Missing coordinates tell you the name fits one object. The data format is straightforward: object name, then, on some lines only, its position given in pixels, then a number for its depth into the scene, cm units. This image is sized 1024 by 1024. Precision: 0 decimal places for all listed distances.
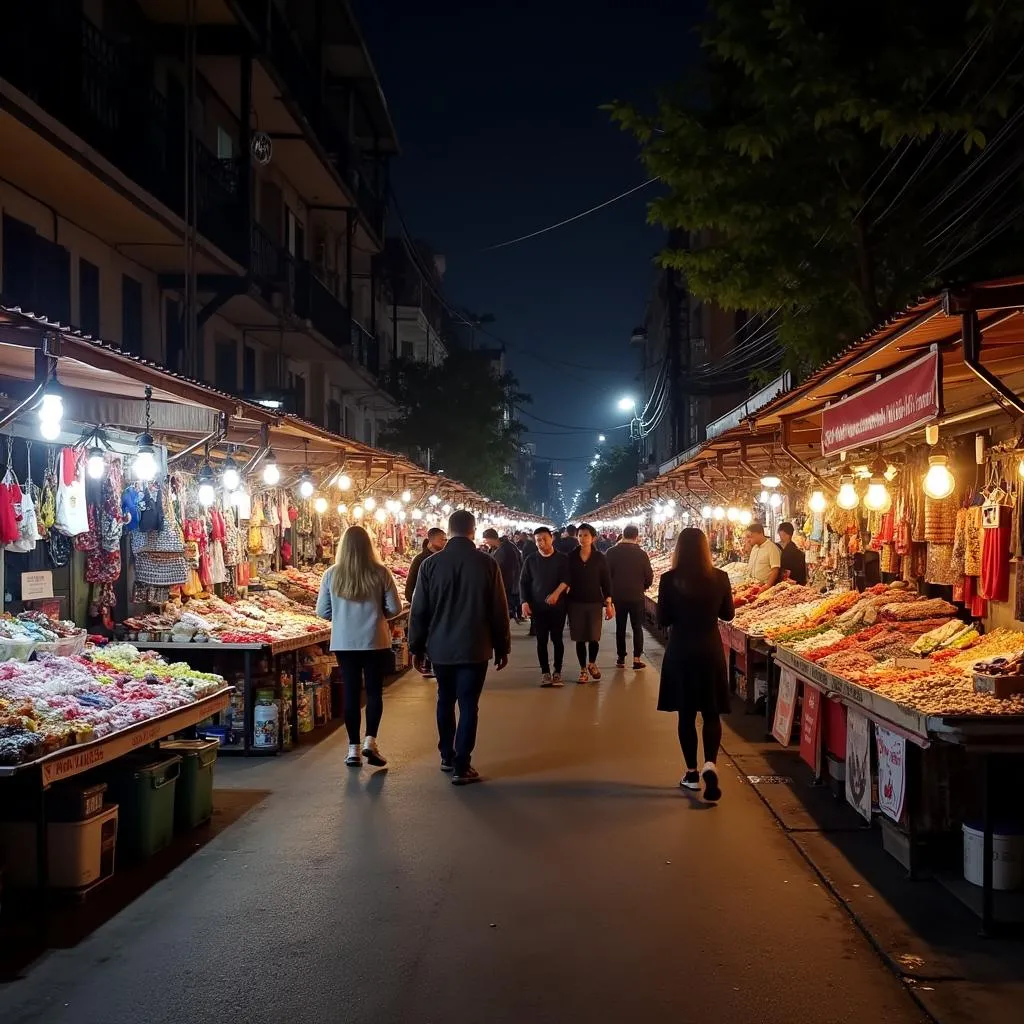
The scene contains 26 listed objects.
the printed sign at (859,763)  771
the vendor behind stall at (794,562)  1697
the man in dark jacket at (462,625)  935
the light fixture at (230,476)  1174
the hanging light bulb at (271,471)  1347
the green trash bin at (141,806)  720
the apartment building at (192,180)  1259
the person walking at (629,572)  1697
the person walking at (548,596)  1555
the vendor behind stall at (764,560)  1678
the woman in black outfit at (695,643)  883
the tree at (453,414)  4225
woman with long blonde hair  977
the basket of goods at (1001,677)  655
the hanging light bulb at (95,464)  968
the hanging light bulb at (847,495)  1263
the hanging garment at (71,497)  952
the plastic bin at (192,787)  793
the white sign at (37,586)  932
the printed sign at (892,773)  687
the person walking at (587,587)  1552
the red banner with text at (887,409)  664
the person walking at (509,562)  2158
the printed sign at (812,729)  918
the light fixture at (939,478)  916
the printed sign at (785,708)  1027
